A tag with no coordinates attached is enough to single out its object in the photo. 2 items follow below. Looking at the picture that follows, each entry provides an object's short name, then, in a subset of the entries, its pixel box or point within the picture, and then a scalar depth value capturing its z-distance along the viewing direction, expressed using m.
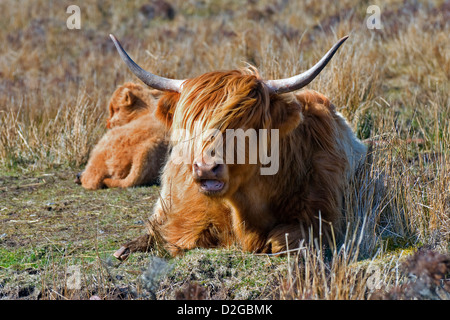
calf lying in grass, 12.38
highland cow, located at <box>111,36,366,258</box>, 7.70
